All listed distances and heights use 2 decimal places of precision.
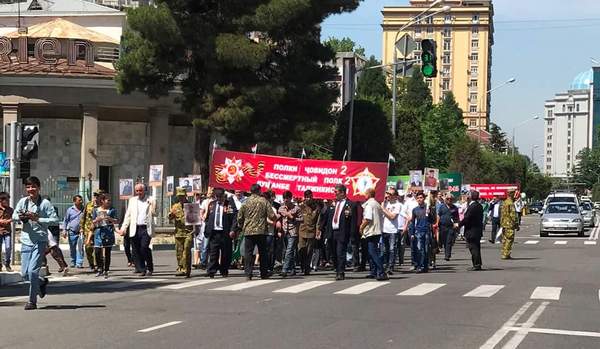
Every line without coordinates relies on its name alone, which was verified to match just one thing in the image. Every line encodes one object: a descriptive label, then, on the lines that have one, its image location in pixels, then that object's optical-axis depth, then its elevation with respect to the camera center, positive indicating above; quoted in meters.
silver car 44.09 -1.66
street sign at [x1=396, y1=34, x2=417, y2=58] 43.59 +6.67
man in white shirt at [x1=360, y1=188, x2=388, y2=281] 18.94 -0.92
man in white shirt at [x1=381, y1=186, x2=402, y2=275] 20.52 -1.15
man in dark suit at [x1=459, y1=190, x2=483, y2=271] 21.88 -0.95
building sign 40.38 +5.56
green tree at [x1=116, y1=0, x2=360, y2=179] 33.97 +4.38
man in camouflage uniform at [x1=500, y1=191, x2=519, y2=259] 25.48 -0.98
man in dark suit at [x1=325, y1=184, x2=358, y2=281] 19.08 -0.84
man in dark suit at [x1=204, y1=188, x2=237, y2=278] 19.61 -1.01
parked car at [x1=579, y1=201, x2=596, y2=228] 56.28 -1.64
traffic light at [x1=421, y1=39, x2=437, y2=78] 25.94 +3.45
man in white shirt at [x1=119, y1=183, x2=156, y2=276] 19.83 -0.92
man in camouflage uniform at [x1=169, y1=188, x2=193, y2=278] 19.70 -1.14
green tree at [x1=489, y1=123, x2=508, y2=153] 153.25 +7.80
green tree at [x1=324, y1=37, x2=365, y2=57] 119.69 +17.74
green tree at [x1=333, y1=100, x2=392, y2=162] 49.84 +2.70
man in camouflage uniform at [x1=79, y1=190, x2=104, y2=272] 21.02 -1.00
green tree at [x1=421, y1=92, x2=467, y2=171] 90.50 +4.69
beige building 164.12 +24.65
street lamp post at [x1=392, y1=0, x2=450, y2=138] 39.97 +4.98
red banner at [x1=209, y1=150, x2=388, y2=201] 22.50 +0.24
